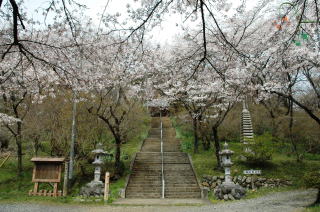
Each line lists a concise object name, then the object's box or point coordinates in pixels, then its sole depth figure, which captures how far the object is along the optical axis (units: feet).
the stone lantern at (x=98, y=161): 42.43
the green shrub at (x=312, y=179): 29.09
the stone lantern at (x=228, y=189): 38.93
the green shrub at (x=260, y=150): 49.42
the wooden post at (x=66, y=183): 40.88
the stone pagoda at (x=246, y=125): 58.90
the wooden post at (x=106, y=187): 37.45
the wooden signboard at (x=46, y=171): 42.01
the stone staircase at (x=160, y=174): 43.50
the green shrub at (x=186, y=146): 66.13
